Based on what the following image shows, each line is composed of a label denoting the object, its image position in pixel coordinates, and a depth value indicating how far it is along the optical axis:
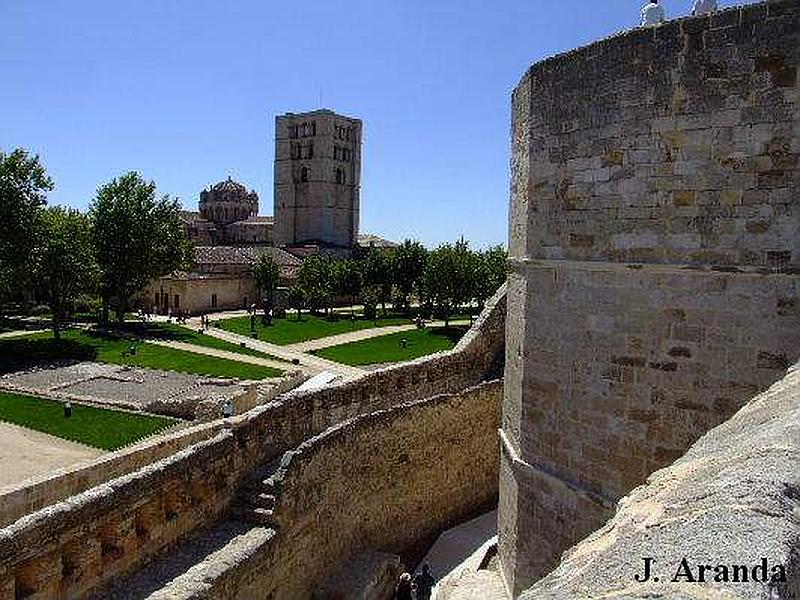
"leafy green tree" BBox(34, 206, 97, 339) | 32.44
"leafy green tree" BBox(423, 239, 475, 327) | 42.91
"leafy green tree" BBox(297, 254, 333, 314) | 48.25
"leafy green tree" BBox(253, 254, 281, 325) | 49.00
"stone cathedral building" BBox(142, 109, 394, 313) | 73.81
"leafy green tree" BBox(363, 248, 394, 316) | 51.37
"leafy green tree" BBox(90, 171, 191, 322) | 40.62
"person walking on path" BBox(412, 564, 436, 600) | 11.58
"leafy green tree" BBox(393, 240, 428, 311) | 51.50
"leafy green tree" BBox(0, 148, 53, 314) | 29.92
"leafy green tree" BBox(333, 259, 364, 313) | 50.22
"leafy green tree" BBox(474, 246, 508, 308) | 44.06
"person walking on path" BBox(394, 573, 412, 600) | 10.87
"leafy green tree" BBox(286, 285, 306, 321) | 48.16
